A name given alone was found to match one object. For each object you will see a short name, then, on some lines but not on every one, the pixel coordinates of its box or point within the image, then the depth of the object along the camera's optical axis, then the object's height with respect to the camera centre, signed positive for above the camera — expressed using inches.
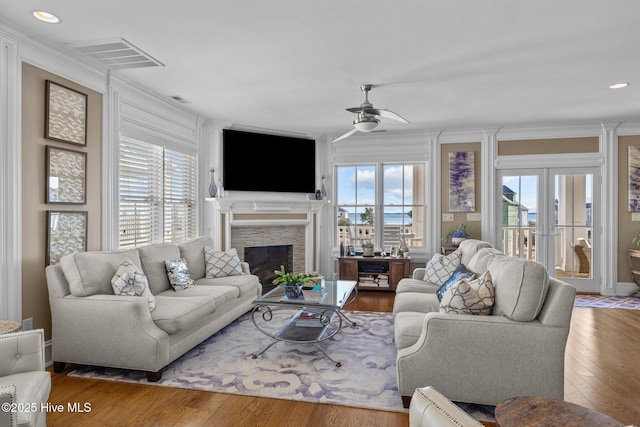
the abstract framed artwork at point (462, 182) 248.4 +21.7
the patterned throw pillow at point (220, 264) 183.2 -23.4
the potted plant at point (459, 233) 238.8 -10.9
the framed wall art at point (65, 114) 127.0 +33.8
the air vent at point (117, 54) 123.7 +53.6
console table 243.4 -34.8
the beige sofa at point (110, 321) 113.3 -32.0
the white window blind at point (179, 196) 195.9 +9.6
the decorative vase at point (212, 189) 219.7 +14.4
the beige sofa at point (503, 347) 91.5 -31.2
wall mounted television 233.0 +32.9
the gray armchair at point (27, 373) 70.8 -32.5
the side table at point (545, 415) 58.6 -30.9
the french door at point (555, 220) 237.0 -2.1
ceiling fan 151.2 +39.0
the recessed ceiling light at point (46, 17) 105.1 +53.8
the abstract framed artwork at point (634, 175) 227.3 +24.3
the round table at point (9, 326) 96.3 -28.3
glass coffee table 132.6 -39.3
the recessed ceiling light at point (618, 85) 161.0 +54.6
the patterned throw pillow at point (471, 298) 99.9 -21.1
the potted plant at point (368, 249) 252.1 -21.6
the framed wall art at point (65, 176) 127.5 +12.7
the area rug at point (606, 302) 205.3 -46.5
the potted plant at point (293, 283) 143.6 -25.1
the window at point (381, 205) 262.2 +7.1
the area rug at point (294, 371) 105.0 -47.8
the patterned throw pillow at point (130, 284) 124.9 -22.4
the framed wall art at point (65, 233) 127.5 -6.7
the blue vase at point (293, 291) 143.4 -27.9
